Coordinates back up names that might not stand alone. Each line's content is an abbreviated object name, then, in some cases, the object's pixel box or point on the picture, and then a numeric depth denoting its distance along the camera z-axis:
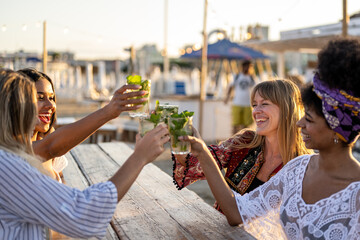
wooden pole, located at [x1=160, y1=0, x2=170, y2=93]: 19.02
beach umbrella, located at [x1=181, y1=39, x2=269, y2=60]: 12.15
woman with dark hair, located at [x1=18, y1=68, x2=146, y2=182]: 2.15
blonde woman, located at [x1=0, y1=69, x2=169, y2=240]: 1.35
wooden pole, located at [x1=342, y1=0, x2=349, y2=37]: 6.03
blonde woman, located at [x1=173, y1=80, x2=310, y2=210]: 2.70
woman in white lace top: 1.73
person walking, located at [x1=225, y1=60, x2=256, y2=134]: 8.48
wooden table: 1.99
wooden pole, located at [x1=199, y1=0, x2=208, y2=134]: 8.68
